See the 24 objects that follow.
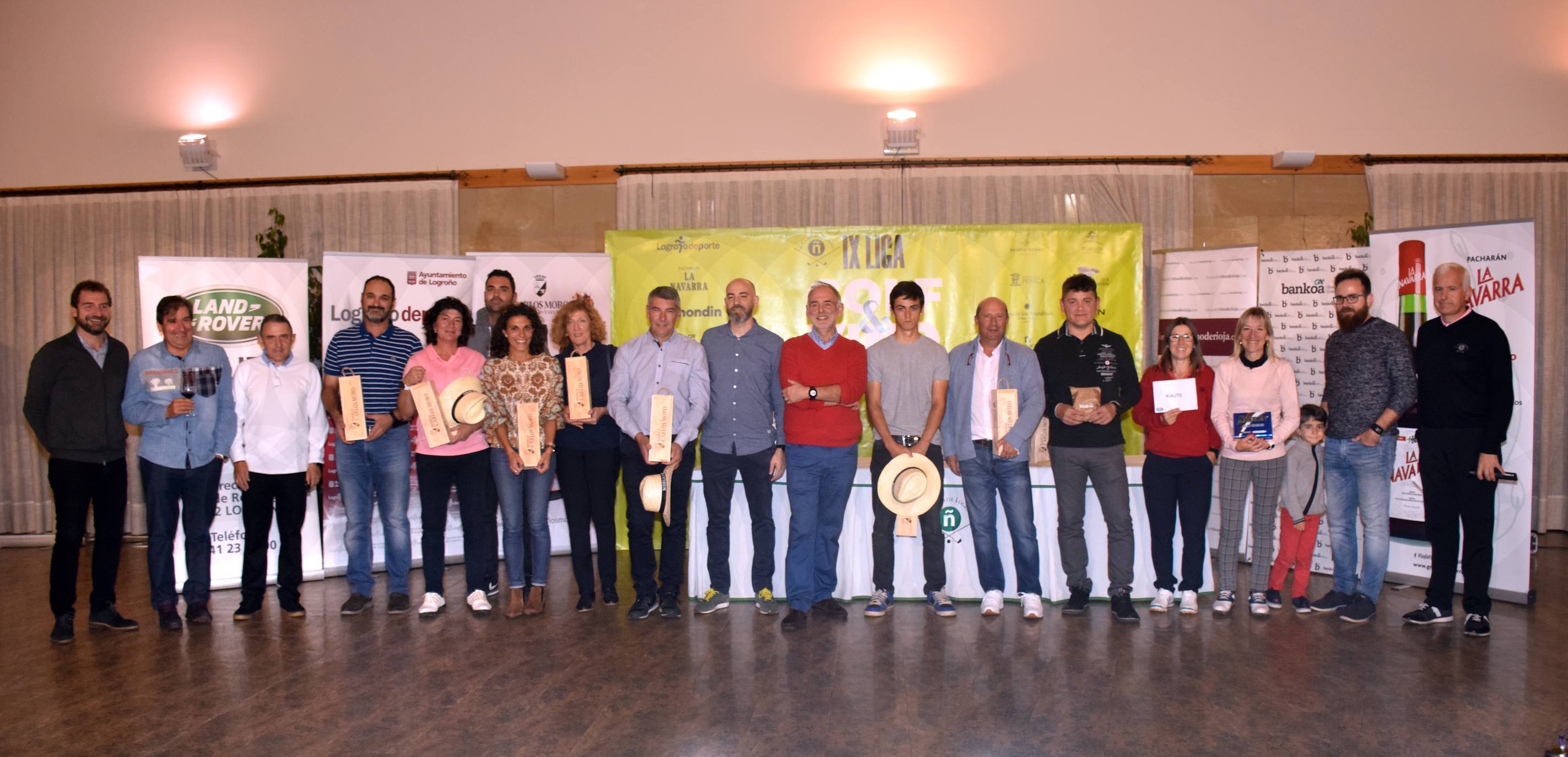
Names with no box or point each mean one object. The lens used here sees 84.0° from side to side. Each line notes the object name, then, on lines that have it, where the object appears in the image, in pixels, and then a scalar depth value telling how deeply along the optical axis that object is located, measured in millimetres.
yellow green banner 6102
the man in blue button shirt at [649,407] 4160
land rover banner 5090
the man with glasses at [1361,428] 4156
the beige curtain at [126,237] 7137
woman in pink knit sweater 4234
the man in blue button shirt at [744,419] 4156
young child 4430
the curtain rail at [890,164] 6824
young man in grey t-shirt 4184
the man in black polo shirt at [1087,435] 4133
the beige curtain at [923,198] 6801
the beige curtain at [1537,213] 6598
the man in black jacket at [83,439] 4066
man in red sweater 4121
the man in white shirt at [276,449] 4320
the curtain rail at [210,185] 7145
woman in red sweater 4164
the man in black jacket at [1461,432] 3969
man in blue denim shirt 4180
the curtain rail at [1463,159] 6715
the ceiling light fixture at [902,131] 6719
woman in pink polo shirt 4312
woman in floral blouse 4211
